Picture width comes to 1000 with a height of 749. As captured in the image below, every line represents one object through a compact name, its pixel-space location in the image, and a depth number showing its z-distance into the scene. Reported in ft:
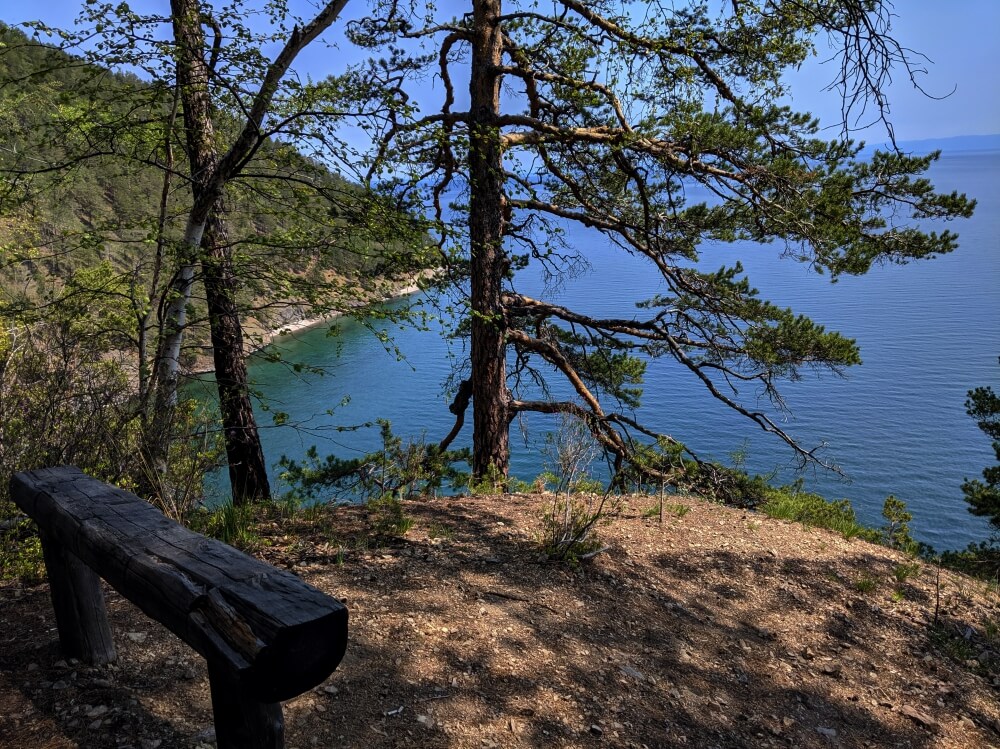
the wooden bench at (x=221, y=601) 5.50
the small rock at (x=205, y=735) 8.52
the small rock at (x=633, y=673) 11.84
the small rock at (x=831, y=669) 13.41
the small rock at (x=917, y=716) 12.20
